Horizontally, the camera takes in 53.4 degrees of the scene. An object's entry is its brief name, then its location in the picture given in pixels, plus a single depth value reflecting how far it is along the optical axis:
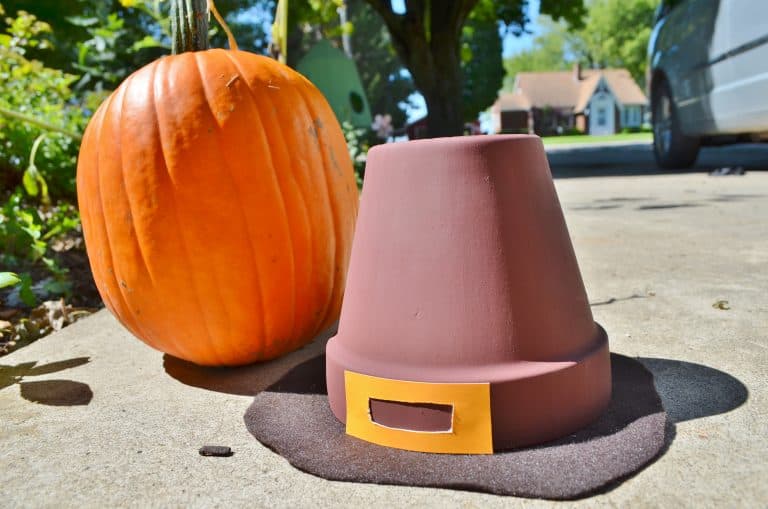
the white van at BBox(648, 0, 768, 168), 4.17
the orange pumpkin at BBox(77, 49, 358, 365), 0.51
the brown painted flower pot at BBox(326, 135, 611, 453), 0.39
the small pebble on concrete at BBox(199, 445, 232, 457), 0.41
